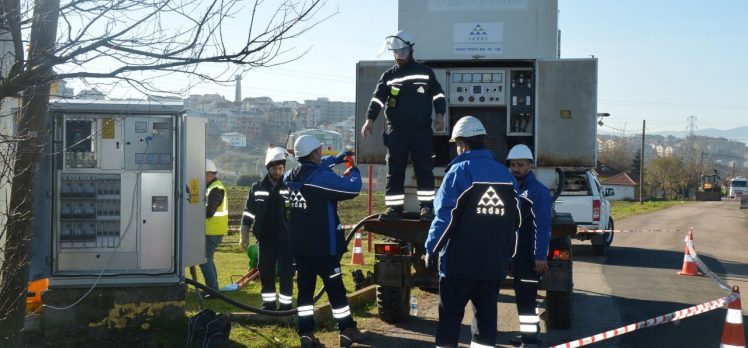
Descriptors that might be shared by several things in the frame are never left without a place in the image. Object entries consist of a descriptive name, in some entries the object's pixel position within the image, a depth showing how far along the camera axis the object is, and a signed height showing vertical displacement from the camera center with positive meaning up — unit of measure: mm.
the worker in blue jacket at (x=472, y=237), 6645 -650
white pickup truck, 19234 -1102
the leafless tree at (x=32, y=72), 5340 +453
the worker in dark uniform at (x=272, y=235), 9695 -961
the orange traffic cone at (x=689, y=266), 15914 -2005
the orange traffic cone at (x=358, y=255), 15427 -1848
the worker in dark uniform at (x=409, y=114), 9344 +387
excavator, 82062 -3378
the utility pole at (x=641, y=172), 70125 -1390
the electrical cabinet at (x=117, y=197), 8320 -504
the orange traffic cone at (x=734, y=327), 7555 -1467
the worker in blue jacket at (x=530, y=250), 8086 -901
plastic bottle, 10656 -1908
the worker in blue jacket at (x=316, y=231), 8273 -772
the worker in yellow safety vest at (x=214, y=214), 11336 -863
